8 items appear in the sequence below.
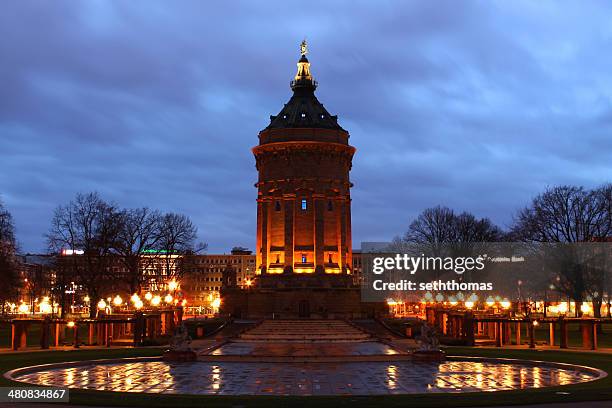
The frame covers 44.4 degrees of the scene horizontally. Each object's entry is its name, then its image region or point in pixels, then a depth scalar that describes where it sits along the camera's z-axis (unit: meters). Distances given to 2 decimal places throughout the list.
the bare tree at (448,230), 106.00
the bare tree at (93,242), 81.50
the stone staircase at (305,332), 62.18
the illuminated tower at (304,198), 101.12
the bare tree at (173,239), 94.12
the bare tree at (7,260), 72.81
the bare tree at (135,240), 85.31
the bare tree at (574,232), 79.12
